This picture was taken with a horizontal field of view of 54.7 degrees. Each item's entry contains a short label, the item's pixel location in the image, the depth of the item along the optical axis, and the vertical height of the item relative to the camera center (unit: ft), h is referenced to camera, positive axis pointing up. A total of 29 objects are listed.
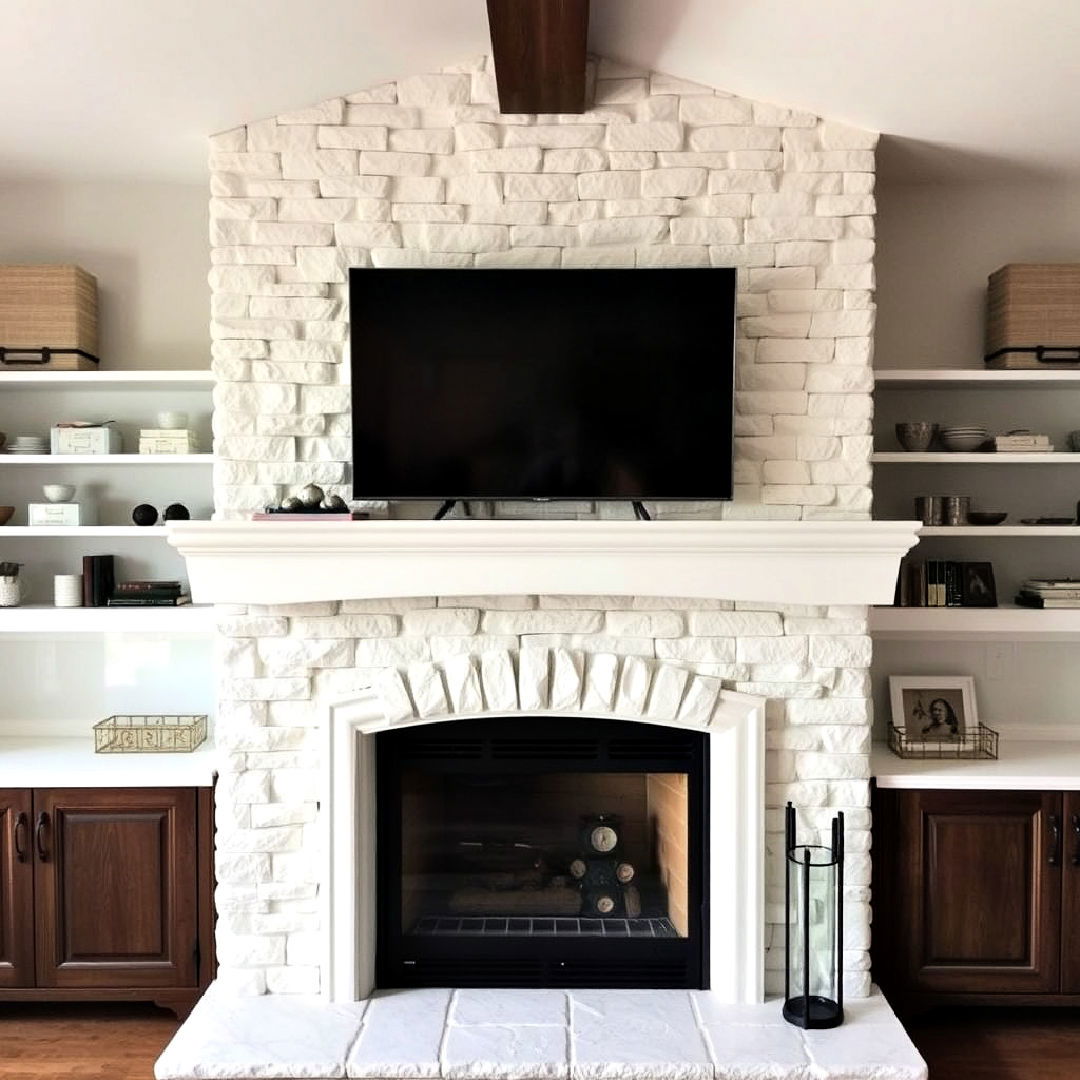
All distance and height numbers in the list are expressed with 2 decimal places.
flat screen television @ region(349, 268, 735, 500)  9.27 +1.16
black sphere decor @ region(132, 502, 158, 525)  10.66 +0.11
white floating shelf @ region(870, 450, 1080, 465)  10.34 +0.67
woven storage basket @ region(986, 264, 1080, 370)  10.44 +2.10
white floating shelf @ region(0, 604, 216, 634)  10.50 -0.94
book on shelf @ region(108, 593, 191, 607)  10.68 -0.78
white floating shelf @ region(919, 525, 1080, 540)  10.39 -0.06
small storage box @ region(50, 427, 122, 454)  10.73 +0.88
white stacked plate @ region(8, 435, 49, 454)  10.85 +0.84
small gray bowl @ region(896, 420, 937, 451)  10.56 +0.92
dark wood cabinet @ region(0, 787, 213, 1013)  9.85 -3.49
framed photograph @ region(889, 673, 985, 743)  10.93 -1.89
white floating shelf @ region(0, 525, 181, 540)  10.41 -0.05
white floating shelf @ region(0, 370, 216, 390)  10.49 +1.49
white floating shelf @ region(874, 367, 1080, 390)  10.36 +1.47
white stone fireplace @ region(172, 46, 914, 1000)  9.55 +1.55
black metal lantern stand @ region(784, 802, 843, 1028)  9.05 -3.61
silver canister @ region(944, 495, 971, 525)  10.64 +0.15
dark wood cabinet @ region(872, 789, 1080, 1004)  9.84 -3.51
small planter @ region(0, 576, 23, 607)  10.73 -0.68
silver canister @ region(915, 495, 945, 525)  10.69 +0.15
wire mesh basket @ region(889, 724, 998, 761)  10.49 -2.25
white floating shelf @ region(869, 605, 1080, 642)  10.44 -0.95
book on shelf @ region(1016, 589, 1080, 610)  10.52 -0.79
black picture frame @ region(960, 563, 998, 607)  10.74 -0.64
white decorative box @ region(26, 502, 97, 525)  10.75 +0.12
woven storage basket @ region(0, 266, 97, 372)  10.55 +2.14
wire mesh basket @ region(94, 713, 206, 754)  10.68 -2.18
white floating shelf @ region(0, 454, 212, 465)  10.49 +0.67
